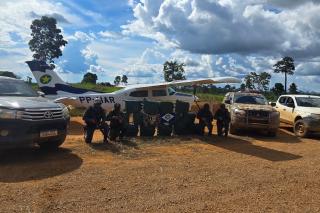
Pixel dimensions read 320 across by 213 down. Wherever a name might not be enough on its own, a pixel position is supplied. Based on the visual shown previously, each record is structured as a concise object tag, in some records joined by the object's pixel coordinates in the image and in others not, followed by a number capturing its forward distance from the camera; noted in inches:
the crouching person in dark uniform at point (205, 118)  365.5
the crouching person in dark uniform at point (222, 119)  366.9
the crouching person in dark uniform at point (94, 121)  299.5
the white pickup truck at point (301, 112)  386.5
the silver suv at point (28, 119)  220.7
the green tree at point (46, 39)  1513.8
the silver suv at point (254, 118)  381.0
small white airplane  514.2
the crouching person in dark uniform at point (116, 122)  313.1
